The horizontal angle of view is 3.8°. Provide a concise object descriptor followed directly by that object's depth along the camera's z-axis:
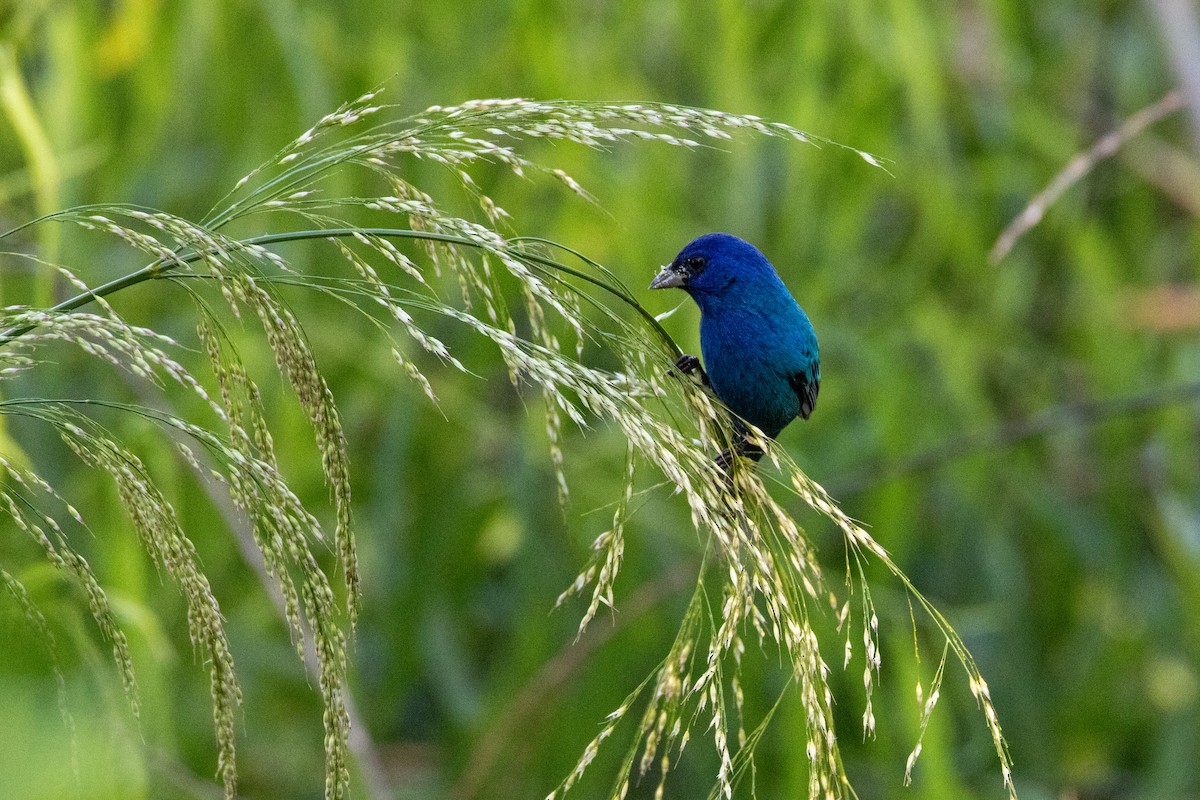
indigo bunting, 7.01
